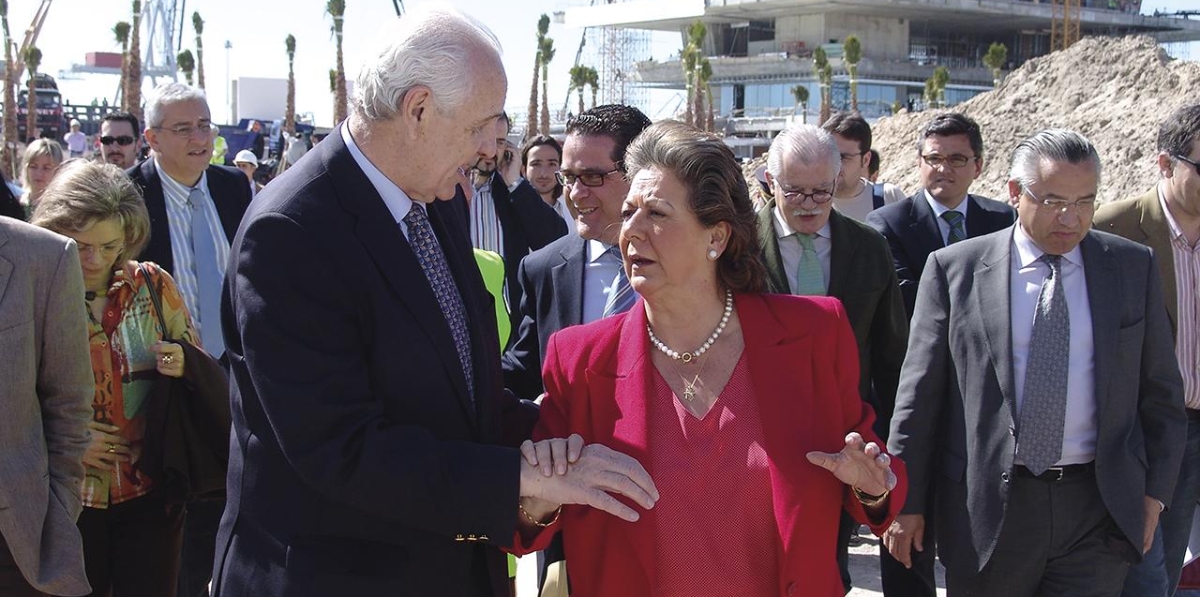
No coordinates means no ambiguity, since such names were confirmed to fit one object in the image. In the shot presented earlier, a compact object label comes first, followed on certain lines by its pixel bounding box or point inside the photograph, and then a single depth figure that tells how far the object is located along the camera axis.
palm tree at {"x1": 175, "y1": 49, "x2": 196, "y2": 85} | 58.38
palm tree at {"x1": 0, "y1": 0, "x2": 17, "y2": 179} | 33.25
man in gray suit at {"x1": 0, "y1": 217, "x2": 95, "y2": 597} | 3.17
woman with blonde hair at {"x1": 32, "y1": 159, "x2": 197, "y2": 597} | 4.02
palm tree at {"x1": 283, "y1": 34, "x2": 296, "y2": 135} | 55.52
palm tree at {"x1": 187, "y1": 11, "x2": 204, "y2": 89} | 66.38
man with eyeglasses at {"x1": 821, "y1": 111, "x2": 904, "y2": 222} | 7.20
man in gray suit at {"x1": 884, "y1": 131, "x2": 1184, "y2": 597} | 3.79
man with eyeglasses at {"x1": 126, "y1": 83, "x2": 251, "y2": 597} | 5.41
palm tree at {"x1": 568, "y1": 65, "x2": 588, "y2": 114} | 63.81
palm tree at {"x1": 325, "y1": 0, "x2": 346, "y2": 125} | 53.59
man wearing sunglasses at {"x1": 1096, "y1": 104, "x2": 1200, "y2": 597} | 4.51
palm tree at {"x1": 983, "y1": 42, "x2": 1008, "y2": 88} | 60.50
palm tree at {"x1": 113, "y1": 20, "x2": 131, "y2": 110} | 54.61
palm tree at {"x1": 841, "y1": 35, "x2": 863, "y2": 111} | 61.16
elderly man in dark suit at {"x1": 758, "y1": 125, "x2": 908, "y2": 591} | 4.63
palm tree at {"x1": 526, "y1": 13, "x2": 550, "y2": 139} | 60.91
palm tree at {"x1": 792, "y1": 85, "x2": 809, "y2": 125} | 66.06
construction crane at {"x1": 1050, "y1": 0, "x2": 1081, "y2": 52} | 75.44
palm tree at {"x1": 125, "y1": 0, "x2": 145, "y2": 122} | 46.81
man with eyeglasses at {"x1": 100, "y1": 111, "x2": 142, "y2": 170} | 8.32
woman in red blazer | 2.73
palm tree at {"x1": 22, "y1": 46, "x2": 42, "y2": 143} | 44.16
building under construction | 72.56
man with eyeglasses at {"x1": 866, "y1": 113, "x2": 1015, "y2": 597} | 5.79
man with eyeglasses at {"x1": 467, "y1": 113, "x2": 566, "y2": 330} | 6.89
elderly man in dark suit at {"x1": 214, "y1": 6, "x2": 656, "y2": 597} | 2.28
